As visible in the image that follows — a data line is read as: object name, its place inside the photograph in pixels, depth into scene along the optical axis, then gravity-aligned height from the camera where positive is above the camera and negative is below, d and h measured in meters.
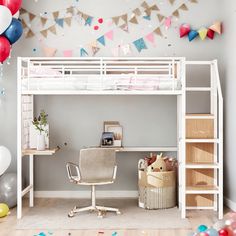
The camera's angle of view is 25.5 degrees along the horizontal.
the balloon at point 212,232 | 3.67 -0.83
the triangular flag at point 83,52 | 6.21 +0.75
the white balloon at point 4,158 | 5.40 -0.45
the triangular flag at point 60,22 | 6.21 +1.11
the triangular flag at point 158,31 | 6.18 +0.99
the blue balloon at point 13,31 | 5.28 +0.85
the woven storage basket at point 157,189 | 5.62 -0.81
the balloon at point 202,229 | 3.94 -0.87
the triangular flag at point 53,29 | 6.22 +1.02
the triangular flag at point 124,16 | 6.18 +1.17
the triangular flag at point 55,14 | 6.21 +1.20
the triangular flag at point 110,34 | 6.19 +0.96
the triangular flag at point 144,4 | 6.17 +1.31
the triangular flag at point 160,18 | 6.18 +1.15
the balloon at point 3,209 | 5.27 -0.96
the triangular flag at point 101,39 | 6.20 +0.90
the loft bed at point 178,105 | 5.23 +0.10
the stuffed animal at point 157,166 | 5.64 -0.56
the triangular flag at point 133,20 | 6.18 +1.12
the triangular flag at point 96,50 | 6.20 +0.76
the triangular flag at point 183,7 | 6.17 +1.27
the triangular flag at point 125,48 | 6.18 +0.79
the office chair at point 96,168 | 5.16 -0.54
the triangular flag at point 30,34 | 6.21 +0.96
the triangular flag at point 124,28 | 6.19 +1.03
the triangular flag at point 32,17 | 6.21 +1.16
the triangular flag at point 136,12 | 6.18 +1.22
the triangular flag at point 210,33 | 6.09 +0.95
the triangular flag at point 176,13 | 6.17 +1.20
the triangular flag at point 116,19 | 6.18 +1.13
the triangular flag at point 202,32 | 6.06 +0.96
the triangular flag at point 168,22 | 6.16 +1.09
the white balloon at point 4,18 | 5.02 +0.94
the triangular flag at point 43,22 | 6.22 +1.11
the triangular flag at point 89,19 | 6.20 +1.14
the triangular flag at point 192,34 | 6.07 +0.94
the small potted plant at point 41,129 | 5.47 -0.15
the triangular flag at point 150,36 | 6.18 +0.93
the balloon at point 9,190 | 5.57 -0.81
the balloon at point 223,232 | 3.69 -0.83
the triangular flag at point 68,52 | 6.22 +0.75
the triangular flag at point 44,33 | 6.22 +0.98
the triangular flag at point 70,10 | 6.20 +1.25
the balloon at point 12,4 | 5.24 +1.11
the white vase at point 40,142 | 5.47 -0.29
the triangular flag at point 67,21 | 6.21 +1.12
